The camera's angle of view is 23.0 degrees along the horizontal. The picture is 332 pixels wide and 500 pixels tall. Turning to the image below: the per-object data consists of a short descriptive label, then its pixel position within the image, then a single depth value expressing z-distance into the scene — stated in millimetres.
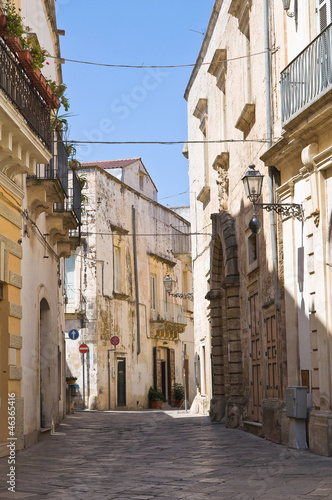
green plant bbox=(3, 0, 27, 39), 10312
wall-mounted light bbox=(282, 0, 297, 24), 11762
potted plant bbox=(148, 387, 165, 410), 33406
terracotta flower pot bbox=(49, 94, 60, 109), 12383
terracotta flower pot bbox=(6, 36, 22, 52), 10273
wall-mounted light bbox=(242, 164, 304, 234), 11523
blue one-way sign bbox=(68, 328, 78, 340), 24750
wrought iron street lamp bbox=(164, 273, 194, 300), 30952
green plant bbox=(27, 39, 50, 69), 11078
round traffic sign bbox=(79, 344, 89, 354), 26984
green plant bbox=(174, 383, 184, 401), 36188
